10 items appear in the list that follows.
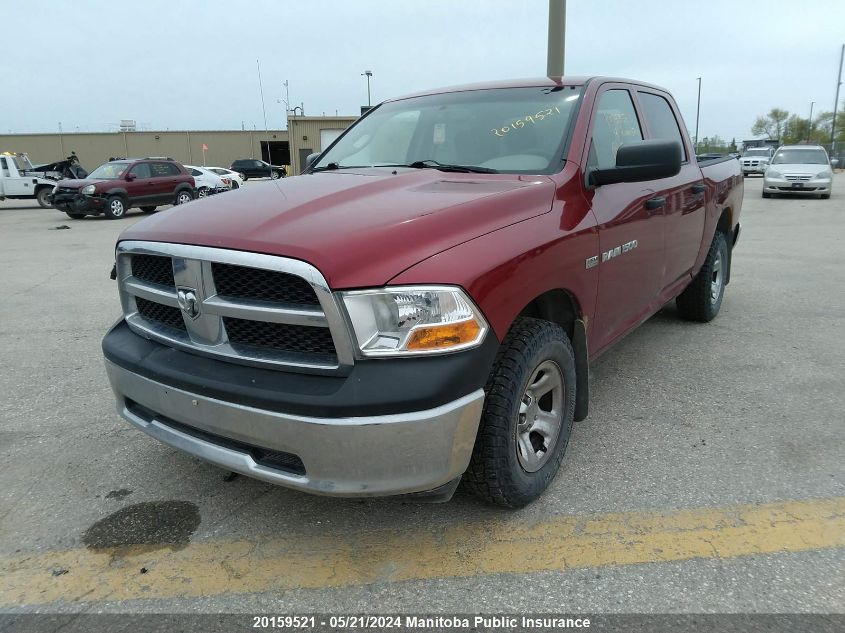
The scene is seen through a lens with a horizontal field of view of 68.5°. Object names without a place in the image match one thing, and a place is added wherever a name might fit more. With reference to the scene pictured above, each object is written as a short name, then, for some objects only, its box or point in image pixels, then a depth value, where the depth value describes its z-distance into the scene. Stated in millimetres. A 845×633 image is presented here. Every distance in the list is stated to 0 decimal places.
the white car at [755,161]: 33250
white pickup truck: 21750
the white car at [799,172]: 17359
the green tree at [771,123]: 83688
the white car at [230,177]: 23516
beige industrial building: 54844
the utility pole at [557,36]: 9070
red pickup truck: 2037
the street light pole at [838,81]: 51906
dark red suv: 16641
